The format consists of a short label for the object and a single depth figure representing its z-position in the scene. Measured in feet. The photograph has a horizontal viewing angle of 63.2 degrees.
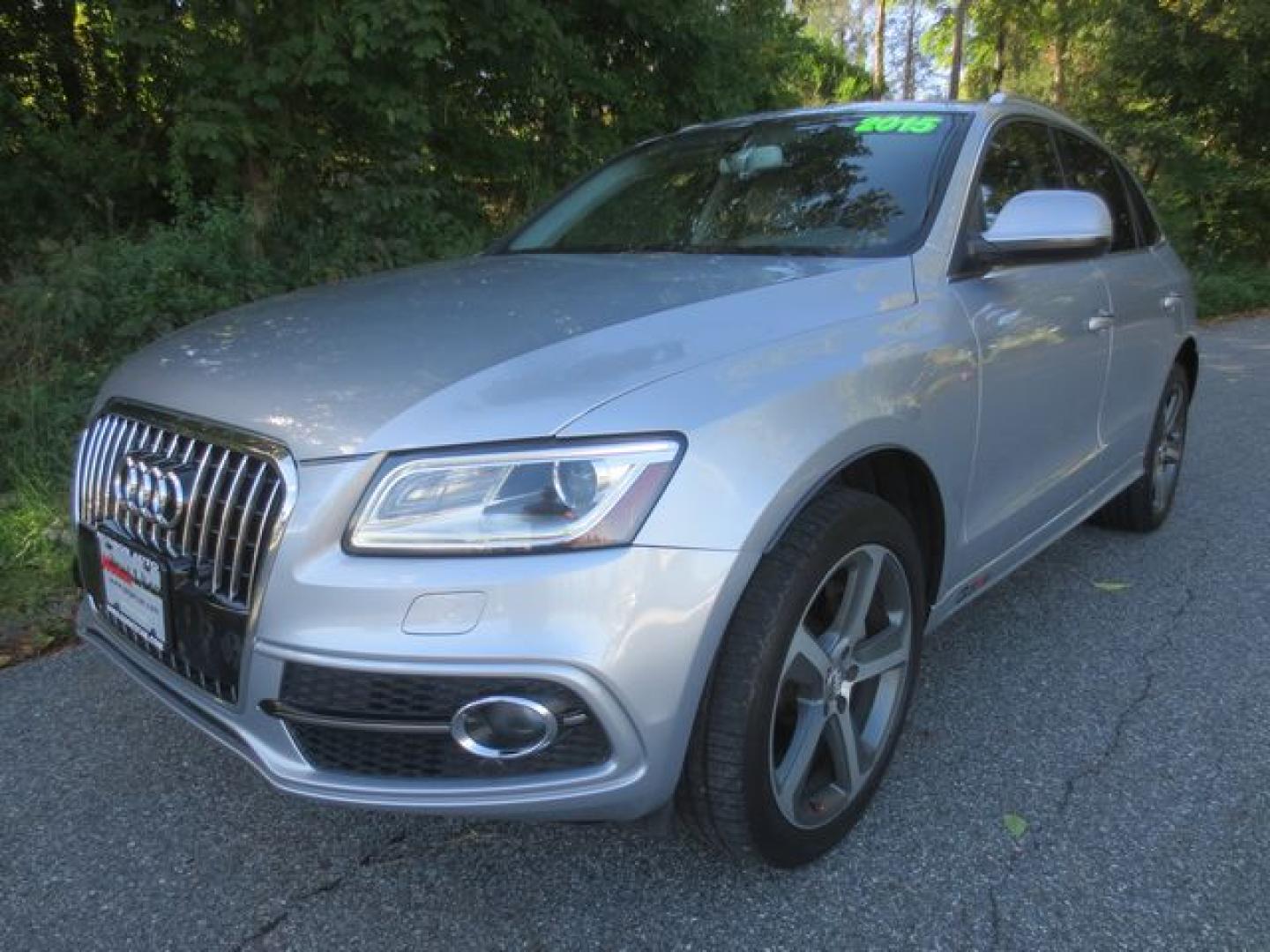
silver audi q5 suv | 5.47
